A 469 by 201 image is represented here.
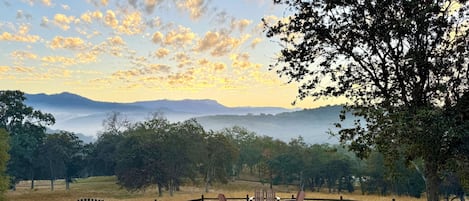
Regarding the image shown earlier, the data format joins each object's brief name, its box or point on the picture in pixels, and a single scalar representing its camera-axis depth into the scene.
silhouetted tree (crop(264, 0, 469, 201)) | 10.55
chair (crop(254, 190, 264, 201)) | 11.77
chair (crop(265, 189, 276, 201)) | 11.86
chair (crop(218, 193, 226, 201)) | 11.26
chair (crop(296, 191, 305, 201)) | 11.67
